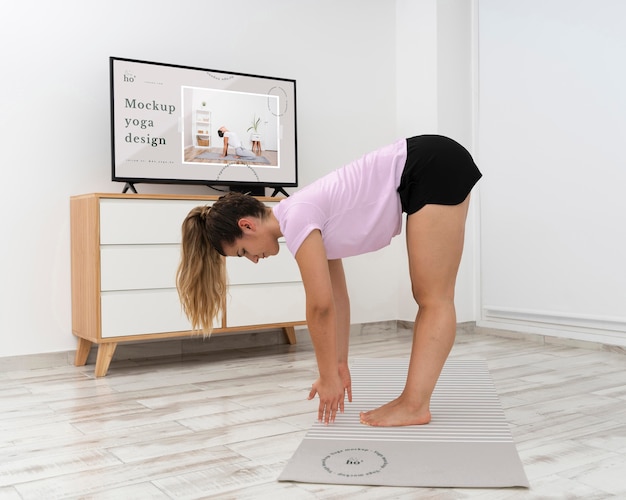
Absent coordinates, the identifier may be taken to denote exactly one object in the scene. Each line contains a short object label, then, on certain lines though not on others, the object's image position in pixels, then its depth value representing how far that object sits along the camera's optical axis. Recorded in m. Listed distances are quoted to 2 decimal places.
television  3.14
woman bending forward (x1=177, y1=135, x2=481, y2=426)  1.84
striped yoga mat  1.52
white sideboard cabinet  2.91
